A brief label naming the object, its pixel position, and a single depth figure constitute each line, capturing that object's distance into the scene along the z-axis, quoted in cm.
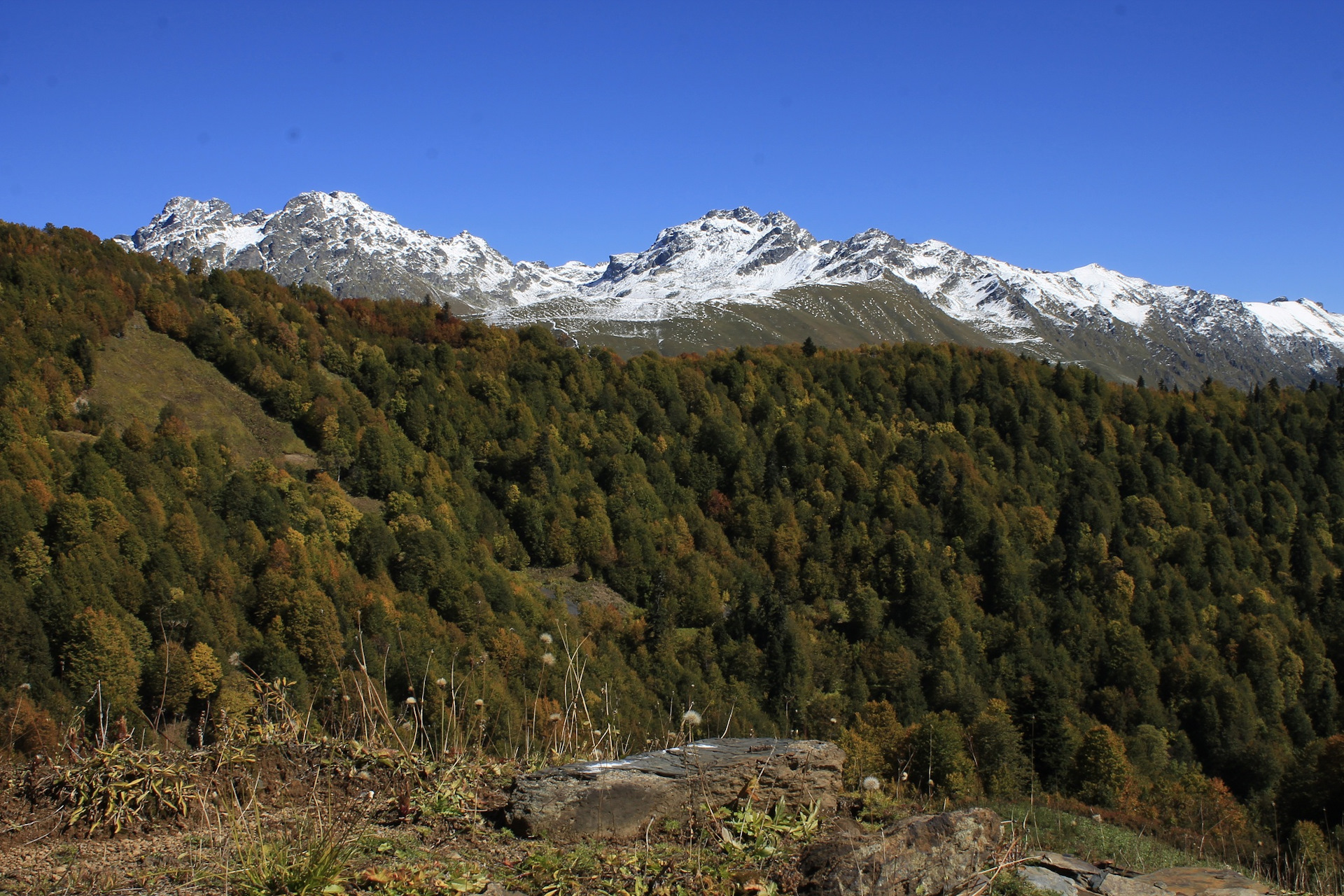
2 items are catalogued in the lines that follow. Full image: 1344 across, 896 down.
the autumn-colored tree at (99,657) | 5806
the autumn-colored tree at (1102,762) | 5856
